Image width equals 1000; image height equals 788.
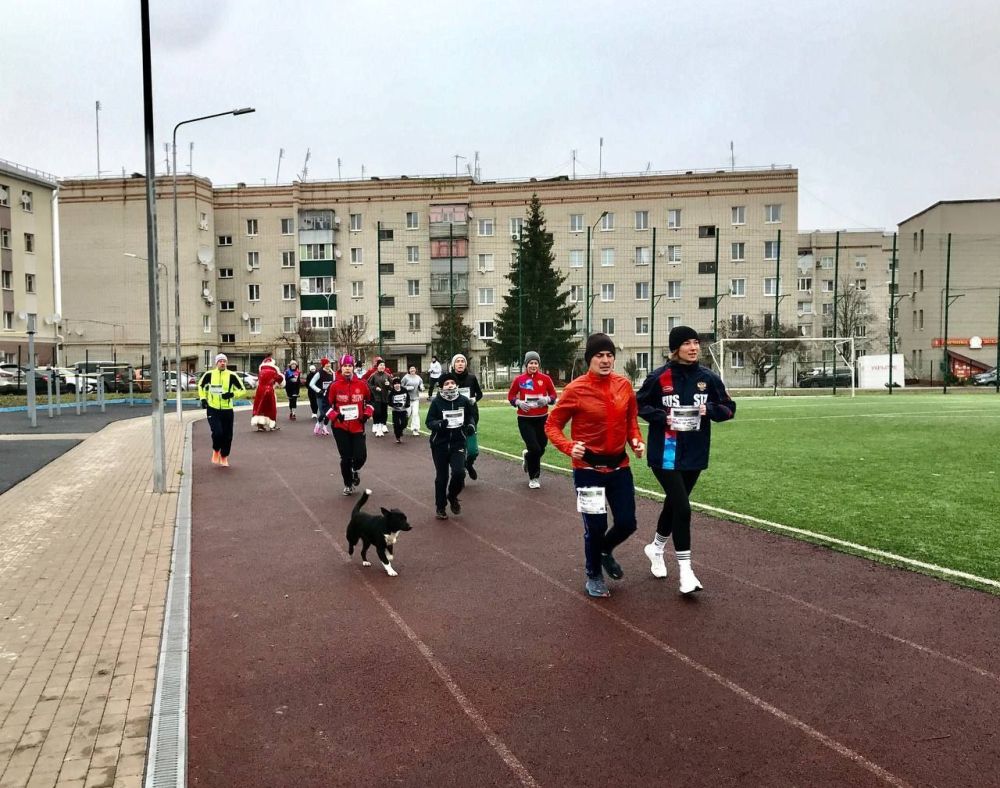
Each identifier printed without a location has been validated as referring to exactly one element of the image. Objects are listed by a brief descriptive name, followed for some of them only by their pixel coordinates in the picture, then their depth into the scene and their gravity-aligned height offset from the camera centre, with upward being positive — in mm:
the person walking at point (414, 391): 19188 -797
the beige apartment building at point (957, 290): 54781 +5035
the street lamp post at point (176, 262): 17375 +3149
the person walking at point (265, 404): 20027 -1213
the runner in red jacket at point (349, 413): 10477 -736
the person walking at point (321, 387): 19531 -736
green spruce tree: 39750 +1889
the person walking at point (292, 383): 24297 -790
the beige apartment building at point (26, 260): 53656 +6828
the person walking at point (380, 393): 19078 -837
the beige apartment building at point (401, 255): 59719 +8191
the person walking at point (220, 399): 13672 -714
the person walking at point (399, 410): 18456 -1206
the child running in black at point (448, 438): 9023 -914
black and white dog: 6754 -1495
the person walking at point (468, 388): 10009 -380
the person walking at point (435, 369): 26620 -374
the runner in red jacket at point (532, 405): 11047 -646
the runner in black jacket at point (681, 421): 5887 -463
